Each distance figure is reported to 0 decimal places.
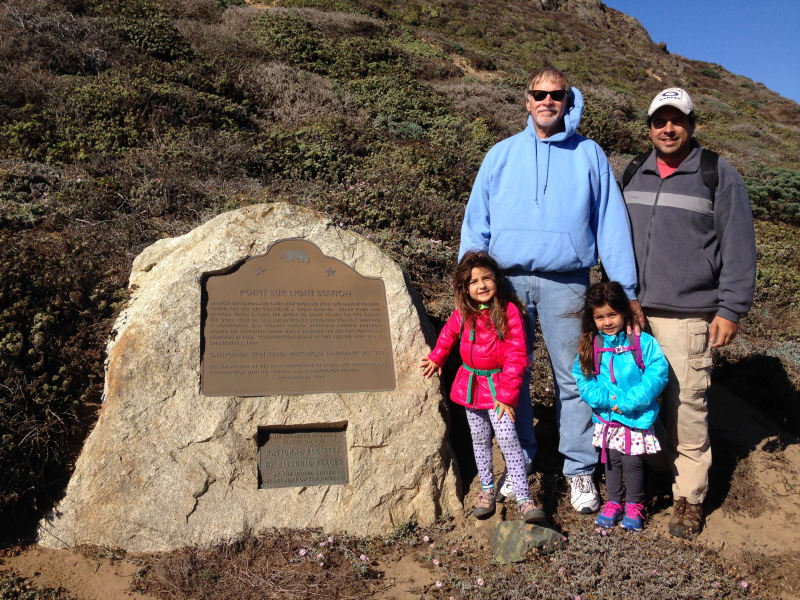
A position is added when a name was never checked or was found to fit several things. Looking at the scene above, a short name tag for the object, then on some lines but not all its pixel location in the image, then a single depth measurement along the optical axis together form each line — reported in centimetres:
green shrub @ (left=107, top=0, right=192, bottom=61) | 1004
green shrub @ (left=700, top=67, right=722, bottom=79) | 2688
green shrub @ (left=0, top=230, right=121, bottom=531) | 313
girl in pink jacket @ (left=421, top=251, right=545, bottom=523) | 309
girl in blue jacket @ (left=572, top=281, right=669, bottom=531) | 307
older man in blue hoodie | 317
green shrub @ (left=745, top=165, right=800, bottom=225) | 923
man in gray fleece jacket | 306
